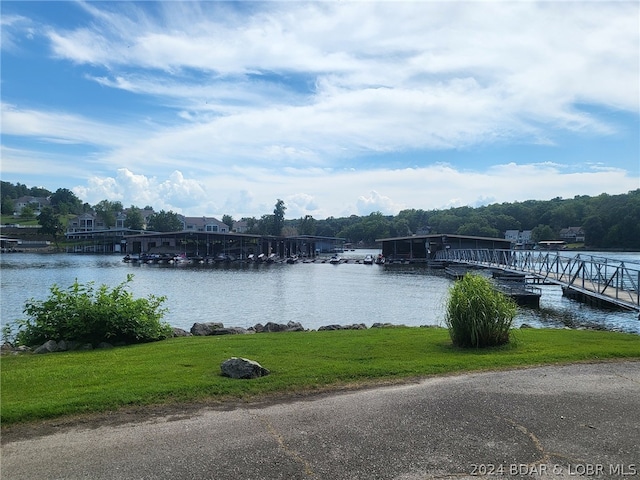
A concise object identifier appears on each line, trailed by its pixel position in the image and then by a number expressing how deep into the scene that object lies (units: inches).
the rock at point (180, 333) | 698.2
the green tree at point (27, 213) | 6889.8
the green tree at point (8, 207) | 6939.5
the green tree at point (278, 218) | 6663.4
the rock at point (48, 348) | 500.4
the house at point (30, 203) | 7184.6
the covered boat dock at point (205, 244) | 4557.1
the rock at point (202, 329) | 701.3
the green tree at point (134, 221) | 6422.2
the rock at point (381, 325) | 760.3
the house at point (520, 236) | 5733.3
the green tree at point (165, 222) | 6220.5
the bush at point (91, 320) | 539.8
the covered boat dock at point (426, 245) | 3770.7
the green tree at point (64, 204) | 7175.2
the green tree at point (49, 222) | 5423.2
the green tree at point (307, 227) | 7696.9
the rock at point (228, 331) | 714.2
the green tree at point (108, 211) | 6545.3
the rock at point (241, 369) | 328.8
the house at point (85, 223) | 6240.2
